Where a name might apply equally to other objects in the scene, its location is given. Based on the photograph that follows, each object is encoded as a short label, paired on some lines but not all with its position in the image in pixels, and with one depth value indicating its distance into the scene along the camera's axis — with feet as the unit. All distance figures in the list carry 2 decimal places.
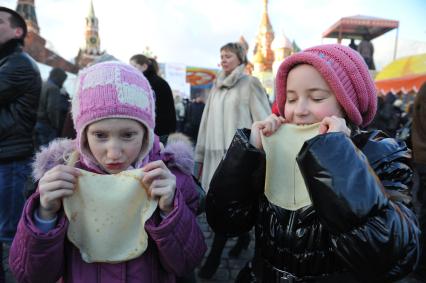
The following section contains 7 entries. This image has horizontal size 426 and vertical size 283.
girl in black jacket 3.03
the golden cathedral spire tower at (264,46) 146.34
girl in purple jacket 3.53
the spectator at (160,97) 12.02
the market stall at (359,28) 61.72
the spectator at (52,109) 16.24
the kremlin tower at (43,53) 86.12
